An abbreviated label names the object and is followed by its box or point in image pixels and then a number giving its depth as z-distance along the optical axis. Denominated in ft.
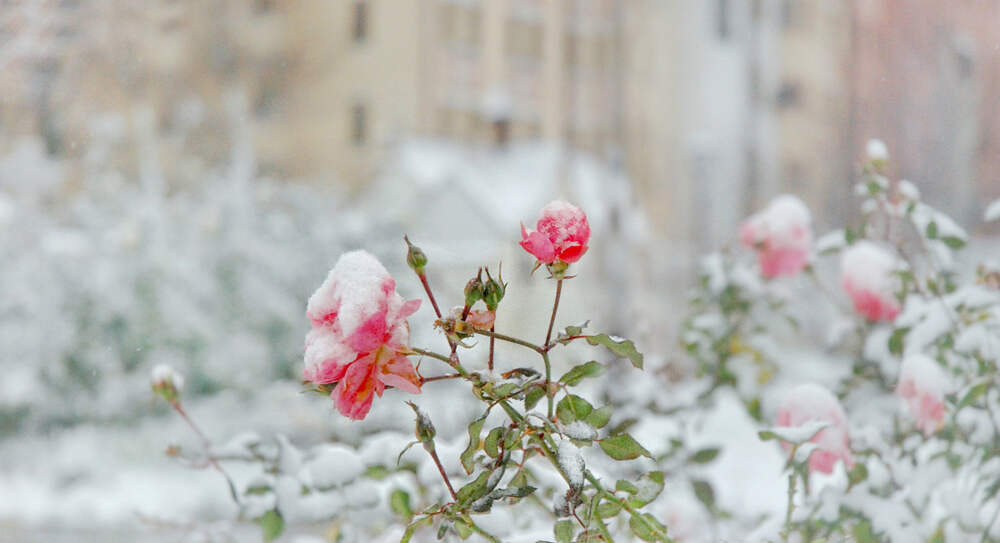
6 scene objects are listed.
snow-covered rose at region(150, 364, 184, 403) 4.80
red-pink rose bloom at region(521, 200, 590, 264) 3.87
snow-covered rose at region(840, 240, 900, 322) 5.18
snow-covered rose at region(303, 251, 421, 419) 3.81
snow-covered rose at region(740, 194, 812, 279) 5.50
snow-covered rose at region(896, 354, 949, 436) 4.58
